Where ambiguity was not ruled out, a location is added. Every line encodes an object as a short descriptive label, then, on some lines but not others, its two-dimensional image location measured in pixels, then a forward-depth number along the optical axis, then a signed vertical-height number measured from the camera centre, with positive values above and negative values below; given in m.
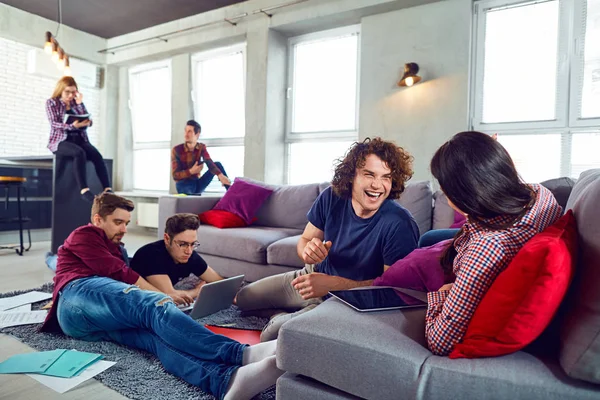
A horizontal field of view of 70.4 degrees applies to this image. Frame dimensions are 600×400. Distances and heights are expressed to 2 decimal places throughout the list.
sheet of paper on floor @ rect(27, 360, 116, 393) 1.64 -0.82
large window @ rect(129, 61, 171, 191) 6.95 +0.86
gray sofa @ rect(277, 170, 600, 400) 0.95 -0.44
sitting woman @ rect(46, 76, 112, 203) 4.48 +0.46
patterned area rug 1.61 -0.83
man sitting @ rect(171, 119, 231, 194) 5.12 +0.16
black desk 4.53 -0.24
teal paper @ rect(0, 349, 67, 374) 1.75 -0.81
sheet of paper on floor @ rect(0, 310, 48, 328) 2.33 -0.83
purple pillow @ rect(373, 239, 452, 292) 1.52 -0.34
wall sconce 4.24 +1.06
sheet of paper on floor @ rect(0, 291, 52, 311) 2.69 -0.85
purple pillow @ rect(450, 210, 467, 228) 2.81 -0.26
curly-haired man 1.82 -0.20
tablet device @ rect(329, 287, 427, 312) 1.36 -0.40
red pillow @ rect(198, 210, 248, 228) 3.71 -0.38
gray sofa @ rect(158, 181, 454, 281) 3.10 -0.44
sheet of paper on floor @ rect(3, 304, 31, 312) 2.58 -0.84
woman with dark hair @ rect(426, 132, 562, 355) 1.08 -0.09
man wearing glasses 2.50 -0.49
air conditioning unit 6.09 +1.59
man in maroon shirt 1.56 -0.63
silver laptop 2.32 -0.69
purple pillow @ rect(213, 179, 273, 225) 3.83 -0.21
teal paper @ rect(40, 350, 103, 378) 1.74 -0.81
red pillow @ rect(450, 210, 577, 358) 0.97 -0.27
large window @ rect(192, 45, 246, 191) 6.05 +1.07
